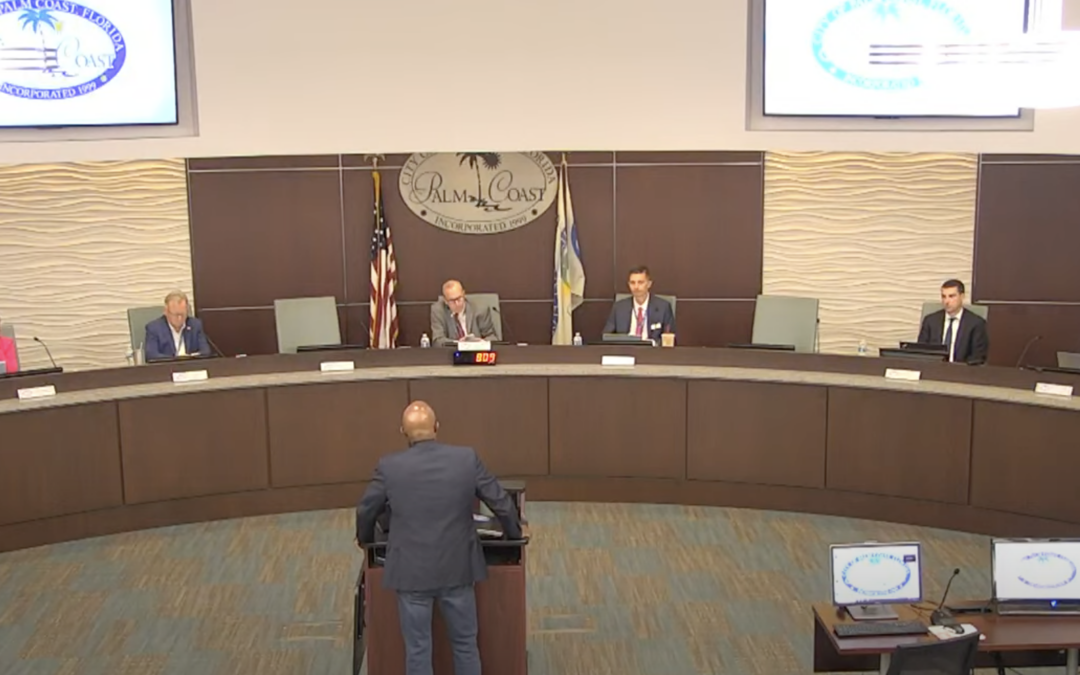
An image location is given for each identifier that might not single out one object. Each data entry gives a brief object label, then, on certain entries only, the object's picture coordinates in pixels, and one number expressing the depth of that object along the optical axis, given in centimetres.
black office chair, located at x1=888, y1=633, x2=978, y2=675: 452
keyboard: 496
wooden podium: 546
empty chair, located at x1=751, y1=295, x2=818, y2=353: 974
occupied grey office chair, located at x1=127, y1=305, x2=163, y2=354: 966
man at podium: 516
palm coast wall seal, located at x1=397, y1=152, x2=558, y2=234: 1094
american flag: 1079
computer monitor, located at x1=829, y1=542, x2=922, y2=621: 518
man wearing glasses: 953
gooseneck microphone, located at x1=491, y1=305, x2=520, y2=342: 1120
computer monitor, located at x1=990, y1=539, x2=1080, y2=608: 521
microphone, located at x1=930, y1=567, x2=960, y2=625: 507
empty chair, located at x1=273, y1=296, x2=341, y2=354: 1024
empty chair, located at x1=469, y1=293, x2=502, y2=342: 1011
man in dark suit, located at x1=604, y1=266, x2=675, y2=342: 954
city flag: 1087
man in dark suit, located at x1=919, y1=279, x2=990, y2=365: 878
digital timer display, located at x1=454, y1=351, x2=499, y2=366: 867
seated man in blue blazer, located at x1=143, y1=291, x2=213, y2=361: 918
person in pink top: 906
